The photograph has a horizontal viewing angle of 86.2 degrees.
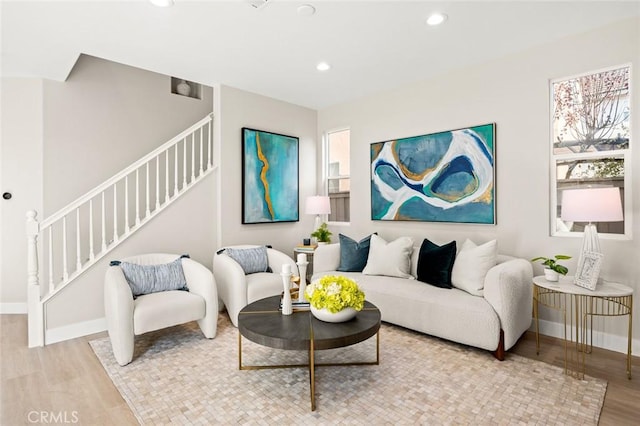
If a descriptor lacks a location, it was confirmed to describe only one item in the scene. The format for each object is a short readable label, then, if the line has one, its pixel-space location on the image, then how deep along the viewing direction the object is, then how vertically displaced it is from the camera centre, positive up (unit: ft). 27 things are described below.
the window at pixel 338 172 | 16.75 +1.88
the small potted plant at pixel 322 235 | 15.62 -1.18
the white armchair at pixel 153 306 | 8.89 -2.69
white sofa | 8.89 -2.77
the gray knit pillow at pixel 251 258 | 12.82 -1.84
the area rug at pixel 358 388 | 6.68 -4.00
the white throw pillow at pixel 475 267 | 9.90 -1.70
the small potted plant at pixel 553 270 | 8.70 -1.56
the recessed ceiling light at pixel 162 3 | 8.24 +5.04
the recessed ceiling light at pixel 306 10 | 8.50 +5.07
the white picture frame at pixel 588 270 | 8.08 -1.47
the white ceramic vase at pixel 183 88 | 16.90 +6.06
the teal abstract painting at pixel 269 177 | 14.90 +1.51
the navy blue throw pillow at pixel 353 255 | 13.11 -1.75
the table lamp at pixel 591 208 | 8.09 +0.04
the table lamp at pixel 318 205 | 15.56 +0.22
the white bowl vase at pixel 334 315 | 7.66 -2.37
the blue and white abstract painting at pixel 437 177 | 11.85 +1.25
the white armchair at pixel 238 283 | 11.31 -2.53
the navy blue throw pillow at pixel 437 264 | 10.75 -1.76
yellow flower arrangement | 7.54 -1.91
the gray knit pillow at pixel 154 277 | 10.24 -2.09
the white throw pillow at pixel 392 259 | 12.08 -1.79
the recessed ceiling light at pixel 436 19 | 8.95 +5.10
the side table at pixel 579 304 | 7.95 -2.76
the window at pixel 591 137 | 9.43 +2.12
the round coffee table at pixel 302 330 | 6.95 -2.61
